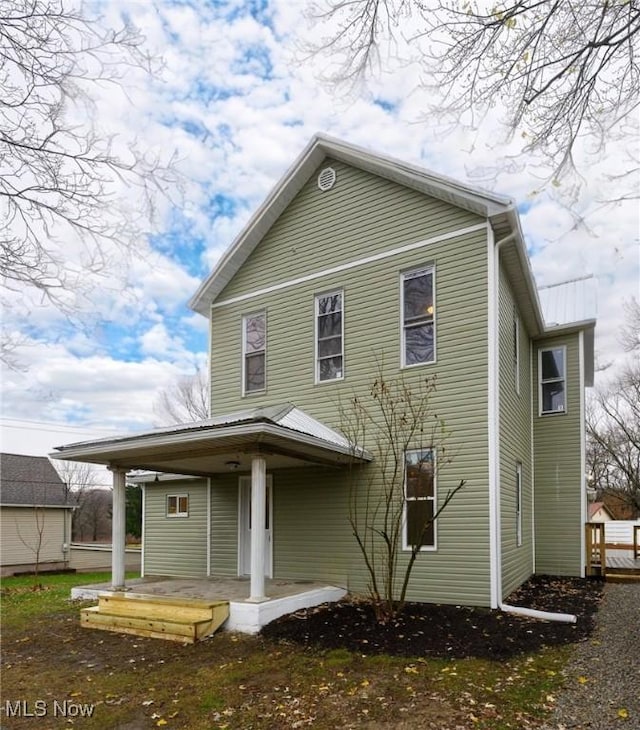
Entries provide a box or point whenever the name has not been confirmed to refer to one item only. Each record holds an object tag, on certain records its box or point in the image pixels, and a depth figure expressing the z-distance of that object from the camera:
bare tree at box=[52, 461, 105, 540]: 42.92
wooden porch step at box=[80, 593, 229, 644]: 7.66
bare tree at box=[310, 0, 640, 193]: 4.66
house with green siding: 8.91
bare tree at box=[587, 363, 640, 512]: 28.33
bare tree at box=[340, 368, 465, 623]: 9.27
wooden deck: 11.79
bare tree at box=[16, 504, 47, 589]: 23.57
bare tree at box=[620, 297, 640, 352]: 21.64
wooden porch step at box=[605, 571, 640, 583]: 11.60
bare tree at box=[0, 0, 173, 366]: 4.68
